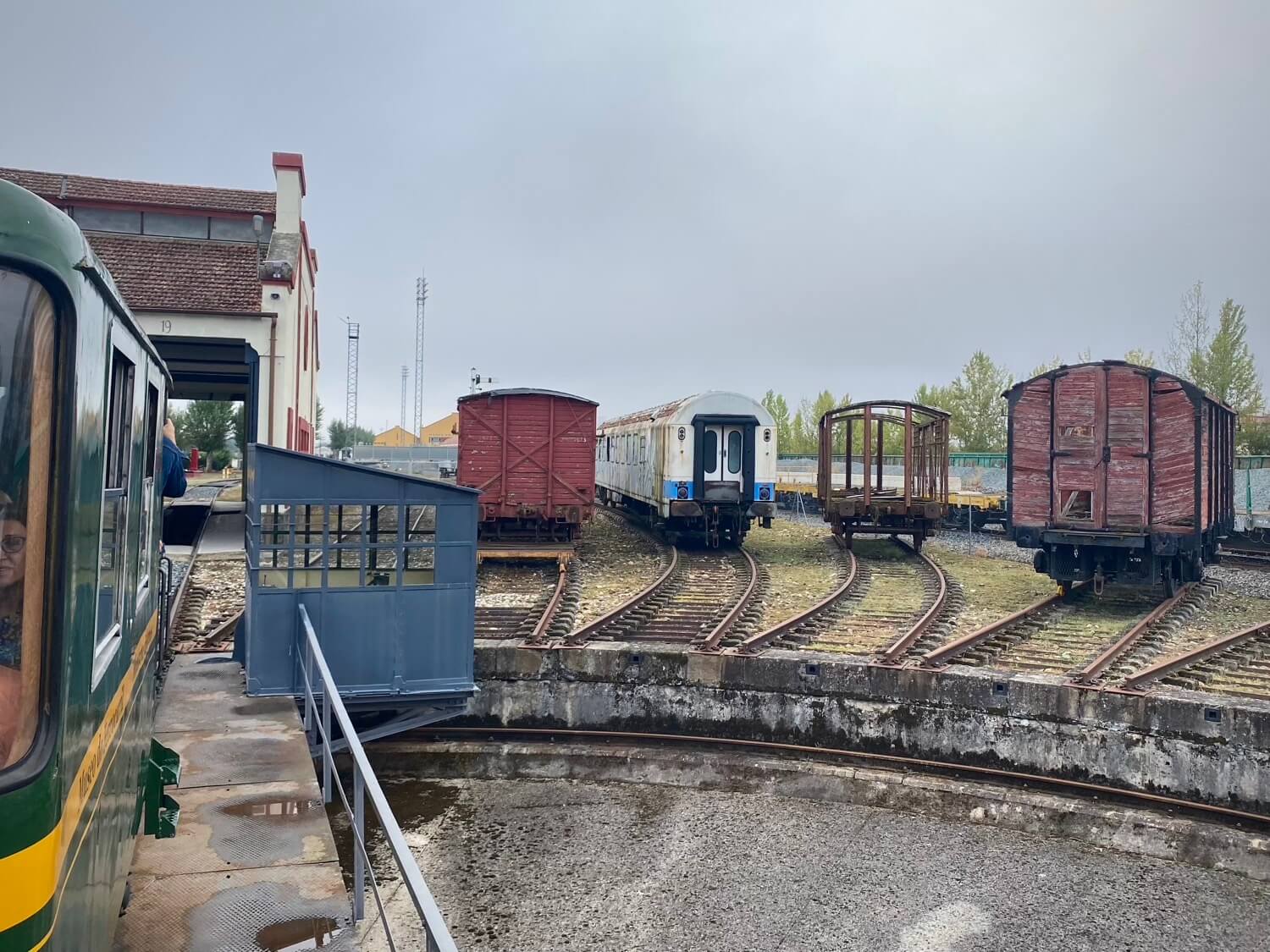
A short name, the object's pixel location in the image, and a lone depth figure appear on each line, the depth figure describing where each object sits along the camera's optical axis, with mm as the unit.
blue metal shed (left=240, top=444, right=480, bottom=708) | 7902
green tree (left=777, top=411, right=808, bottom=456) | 58375
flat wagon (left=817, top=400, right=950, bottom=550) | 18141
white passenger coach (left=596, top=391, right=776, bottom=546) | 18422
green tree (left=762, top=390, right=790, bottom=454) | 61594
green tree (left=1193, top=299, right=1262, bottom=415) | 32125
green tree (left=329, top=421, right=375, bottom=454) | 81188
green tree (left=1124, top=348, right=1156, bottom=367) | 37469
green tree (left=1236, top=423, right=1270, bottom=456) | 32812
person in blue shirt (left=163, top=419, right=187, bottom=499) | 6297
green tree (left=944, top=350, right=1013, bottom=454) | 44219
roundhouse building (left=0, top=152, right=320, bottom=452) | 16547
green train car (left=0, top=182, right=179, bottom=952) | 2082
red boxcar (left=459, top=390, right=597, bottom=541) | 16750
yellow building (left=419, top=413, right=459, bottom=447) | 86438
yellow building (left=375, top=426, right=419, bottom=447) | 95712
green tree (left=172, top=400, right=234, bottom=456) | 52344
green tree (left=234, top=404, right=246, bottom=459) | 48028
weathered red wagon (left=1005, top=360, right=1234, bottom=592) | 12852
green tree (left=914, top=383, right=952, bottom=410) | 49228
